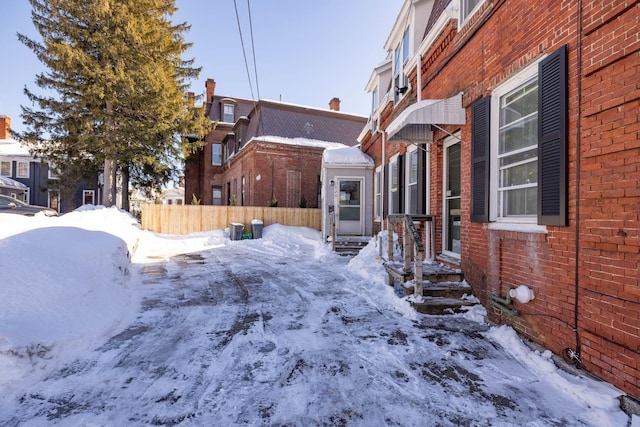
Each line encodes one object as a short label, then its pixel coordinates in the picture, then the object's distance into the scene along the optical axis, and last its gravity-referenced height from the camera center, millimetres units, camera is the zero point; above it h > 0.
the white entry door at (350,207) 12328 +249
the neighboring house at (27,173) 27453 +3284
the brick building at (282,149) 19562 +4035
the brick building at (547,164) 2529 +574
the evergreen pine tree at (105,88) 14094 +5761
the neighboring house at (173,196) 53094 +2644
